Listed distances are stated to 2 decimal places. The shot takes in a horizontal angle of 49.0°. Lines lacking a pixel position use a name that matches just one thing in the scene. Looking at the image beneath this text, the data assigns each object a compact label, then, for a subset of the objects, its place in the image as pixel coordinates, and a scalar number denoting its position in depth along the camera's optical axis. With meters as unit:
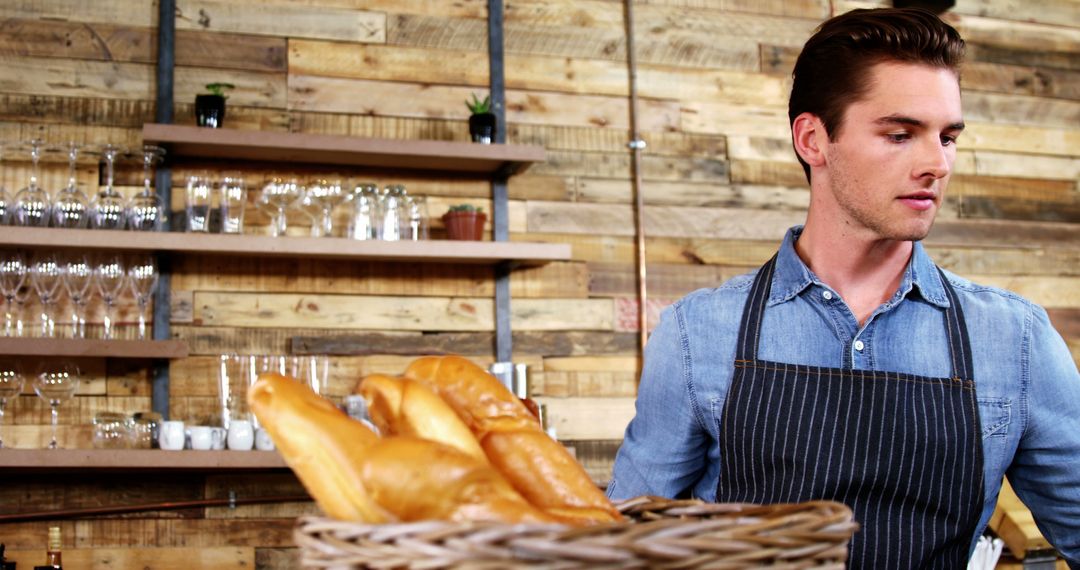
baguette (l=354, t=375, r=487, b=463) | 0.84
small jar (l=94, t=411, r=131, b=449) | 2.94
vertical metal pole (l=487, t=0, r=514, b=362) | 3.41
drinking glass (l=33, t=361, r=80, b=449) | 2.97
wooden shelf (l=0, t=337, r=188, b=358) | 2.88
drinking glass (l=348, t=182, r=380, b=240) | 3.17
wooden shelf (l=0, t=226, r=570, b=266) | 2.92
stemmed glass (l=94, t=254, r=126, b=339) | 3.04
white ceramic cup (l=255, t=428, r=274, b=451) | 2.99
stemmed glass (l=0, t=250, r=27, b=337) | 2.97
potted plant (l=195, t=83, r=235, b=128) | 3.11
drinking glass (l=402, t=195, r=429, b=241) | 3.24
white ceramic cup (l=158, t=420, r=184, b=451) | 2.94
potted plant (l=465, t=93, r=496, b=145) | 3.31
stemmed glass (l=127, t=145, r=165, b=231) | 3.04
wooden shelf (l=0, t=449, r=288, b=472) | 2.82
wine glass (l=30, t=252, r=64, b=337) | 3.00
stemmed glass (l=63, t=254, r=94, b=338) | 3.01
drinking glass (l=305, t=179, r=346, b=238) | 3.17
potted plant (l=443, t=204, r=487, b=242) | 3.25
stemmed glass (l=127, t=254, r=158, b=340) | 3.06
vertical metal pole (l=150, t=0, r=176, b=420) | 3.14
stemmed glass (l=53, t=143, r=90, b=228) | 3.00
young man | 1.39
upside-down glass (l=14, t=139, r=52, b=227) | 2.97
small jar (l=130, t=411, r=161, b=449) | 2.95
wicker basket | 0.71
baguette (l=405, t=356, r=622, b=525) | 0.90
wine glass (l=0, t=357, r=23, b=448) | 2.93
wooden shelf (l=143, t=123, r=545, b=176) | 3.04
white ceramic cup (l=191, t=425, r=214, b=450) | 2.96
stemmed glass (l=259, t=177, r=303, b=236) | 3.15
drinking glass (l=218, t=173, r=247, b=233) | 3.12
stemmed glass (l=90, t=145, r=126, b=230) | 3.02
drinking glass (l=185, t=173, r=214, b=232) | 3.09
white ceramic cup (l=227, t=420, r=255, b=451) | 2.98
